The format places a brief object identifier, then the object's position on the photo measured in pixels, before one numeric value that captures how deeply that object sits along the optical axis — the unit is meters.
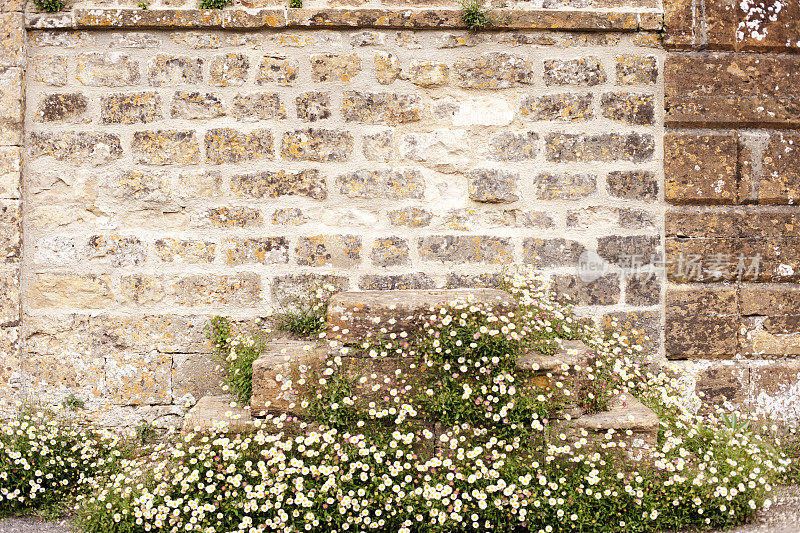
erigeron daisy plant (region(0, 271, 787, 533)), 2.43
